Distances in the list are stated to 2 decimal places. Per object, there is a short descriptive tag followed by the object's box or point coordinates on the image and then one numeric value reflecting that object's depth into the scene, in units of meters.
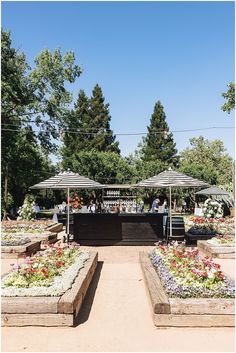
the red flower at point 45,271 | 6.46
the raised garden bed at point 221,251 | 10.80
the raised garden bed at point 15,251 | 10.83
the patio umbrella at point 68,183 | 12.68
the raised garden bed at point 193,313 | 5.20
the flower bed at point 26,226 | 15.11
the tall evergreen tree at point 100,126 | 57.38
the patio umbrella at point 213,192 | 30.33
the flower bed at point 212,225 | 14.85
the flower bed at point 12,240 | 11.50
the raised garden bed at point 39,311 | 5.21
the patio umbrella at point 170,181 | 12.16
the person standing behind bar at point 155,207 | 19.81
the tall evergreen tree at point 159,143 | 60.72
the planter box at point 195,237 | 13.95
